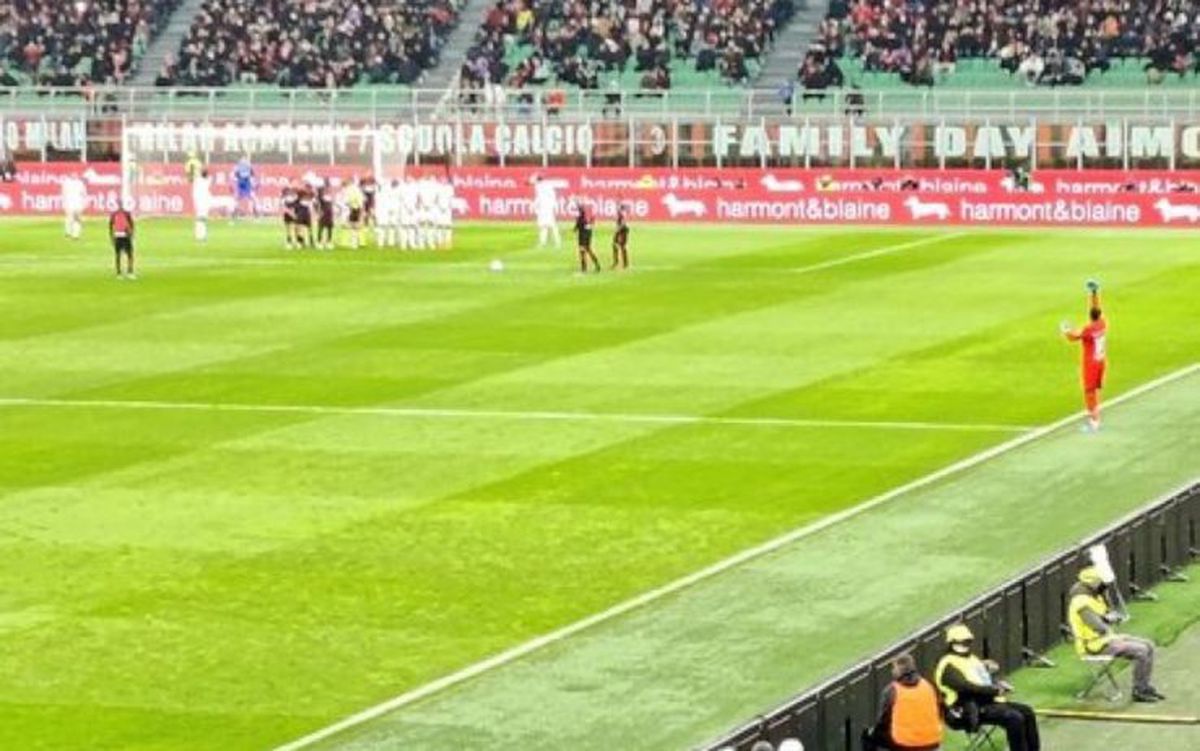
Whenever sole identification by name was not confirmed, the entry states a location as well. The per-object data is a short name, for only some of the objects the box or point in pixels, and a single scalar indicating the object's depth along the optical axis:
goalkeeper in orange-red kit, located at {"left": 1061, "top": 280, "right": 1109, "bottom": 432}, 43.16
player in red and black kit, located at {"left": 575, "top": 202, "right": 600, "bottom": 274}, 67.13
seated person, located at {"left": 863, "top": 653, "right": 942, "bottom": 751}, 23.95
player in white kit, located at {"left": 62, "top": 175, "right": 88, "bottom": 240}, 80.94
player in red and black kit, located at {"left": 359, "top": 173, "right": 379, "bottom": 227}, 79.94
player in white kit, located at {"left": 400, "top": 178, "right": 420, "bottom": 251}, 77.38
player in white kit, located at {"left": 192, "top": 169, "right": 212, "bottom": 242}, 79.44
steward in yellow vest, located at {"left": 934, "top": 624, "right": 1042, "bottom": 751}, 25.12
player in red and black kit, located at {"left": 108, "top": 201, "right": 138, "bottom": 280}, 67.62
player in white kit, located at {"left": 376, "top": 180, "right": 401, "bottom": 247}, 78.69
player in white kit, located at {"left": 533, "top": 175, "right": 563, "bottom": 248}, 75.19
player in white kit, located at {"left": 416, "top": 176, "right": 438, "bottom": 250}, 77.06
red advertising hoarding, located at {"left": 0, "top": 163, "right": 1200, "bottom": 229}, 80.62
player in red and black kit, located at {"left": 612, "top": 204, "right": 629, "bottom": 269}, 68.00
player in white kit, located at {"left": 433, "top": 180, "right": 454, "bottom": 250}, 76.81
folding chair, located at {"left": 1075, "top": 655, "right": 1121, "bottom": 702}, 27.92
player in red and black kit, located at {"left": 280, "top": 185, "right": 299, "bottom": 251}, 76.69
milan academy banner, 81.19
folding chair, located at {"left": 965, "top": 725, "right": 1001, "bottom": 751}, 25.88
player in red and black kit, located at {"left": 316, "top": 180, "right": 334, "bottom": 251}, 77.31
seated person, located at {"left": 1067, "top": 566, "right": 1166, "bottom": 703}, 27.55
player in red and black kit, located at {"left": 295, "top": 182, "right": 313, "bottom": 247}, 77.12
